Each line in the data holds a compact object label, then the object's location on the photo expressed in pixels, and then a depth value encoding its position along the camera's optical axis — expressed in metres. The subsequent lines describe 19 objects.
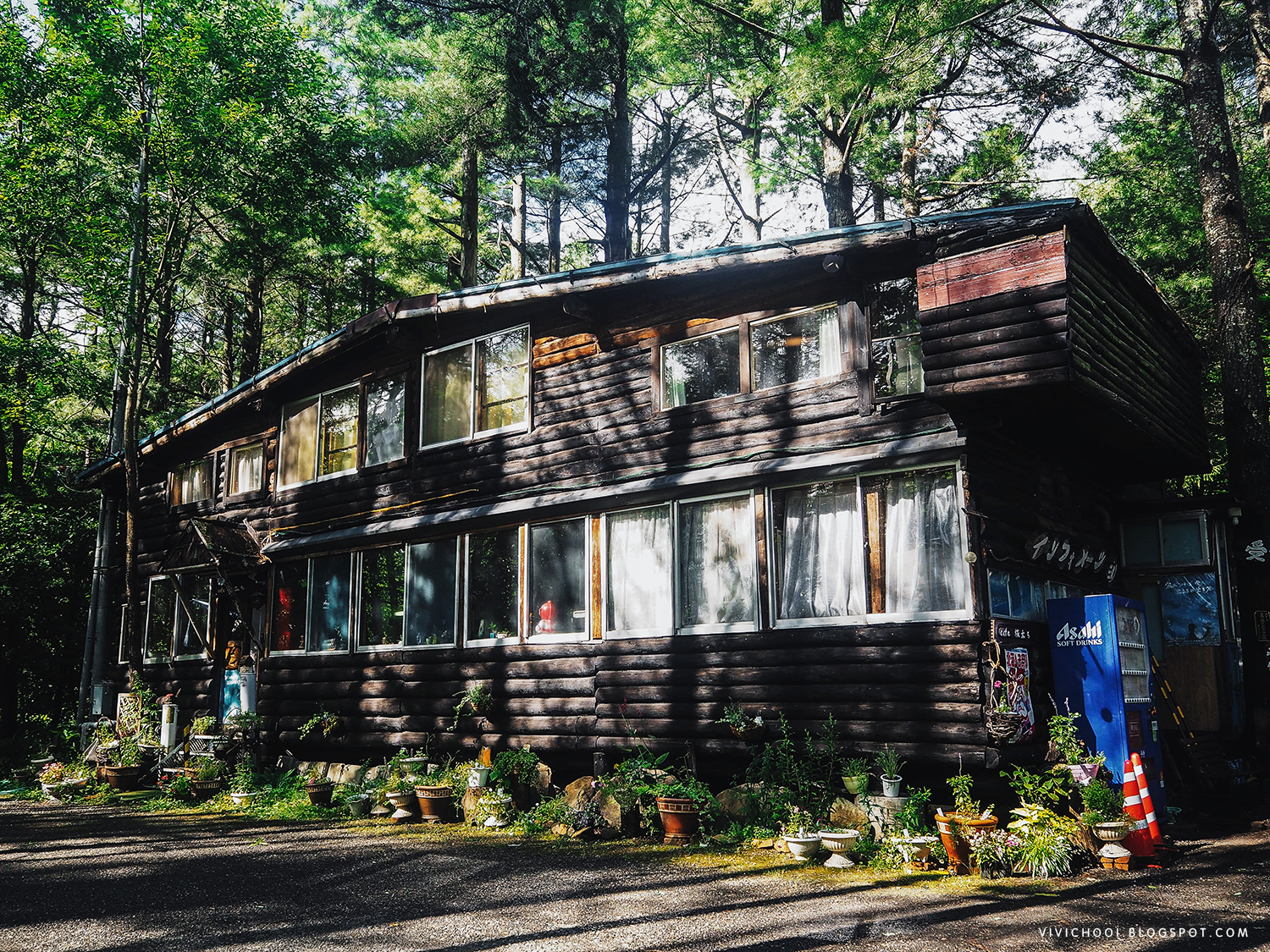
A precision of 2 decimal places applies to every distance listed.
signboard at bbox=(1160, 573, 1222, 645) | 13.01
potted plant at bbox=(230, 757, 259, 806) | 13.74
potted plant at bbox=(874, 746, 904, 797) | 9.33
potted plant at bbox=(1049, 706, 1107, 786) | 8.97
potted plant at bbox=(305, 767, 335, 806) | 13.09
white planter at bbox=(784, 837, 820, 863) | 8.92
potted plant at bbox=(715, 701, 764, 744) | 10.41
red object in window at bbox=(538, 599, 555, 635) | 12.60
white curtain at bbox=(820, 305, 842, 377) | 10.83
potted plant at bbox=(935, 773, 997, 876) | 8.48
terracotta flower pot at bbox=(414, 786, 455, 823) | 12.20
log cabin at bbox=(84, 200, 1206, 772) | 9.58
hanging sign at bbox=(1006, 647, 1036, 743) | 9.22
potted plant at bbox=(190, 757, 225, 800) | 14.59
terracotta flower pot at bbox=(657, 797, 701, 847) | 10.16
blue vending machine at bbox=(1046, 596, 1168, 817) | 9.41
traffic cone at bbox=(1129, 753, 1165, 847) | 8.59
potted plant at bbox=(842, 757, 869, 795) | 9.50
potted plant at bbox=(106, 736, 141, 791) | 15.79
